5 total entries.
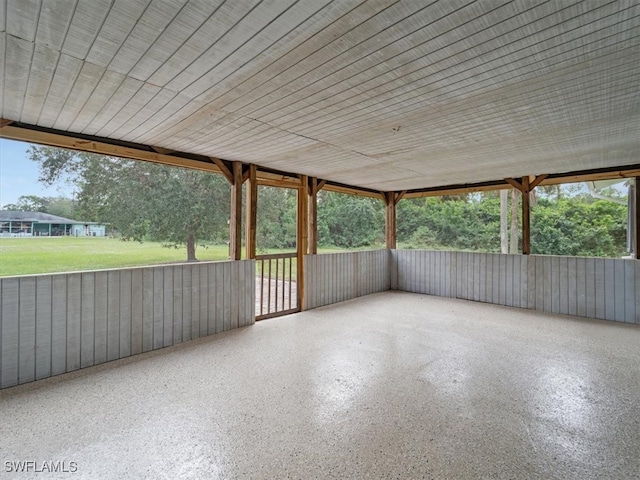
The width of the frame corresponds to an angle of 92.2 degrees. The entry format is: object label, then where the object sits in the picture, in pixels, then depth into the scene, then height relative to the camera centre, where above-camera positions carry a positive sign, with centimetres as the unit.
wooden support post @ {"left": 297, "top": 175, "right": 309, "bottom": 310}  546 +17
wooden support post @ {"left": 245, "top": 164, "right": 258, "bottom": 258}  462 +45
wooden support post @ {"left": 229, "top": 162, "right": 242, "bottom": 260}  449 +38
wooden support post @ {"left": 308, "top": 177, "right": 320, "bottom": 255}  559 +52
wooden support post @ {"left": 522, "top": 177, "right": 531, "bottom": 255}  553 +50
